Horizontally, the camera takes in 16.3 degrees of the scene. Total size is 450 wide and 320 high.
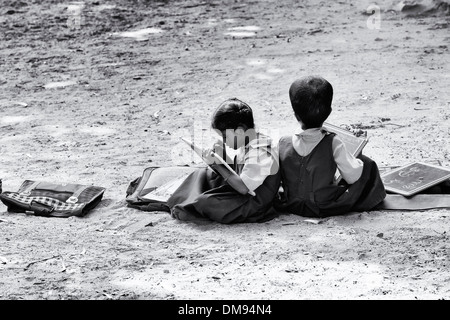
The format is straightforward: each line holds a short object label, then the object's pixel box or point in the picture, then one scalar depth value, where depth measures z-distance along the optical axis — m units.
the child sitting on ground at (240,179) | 9.67
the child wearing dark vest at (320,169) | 9.50
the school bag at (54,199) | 10.24
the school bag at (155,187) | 10.36
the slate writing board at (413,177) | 10.19
